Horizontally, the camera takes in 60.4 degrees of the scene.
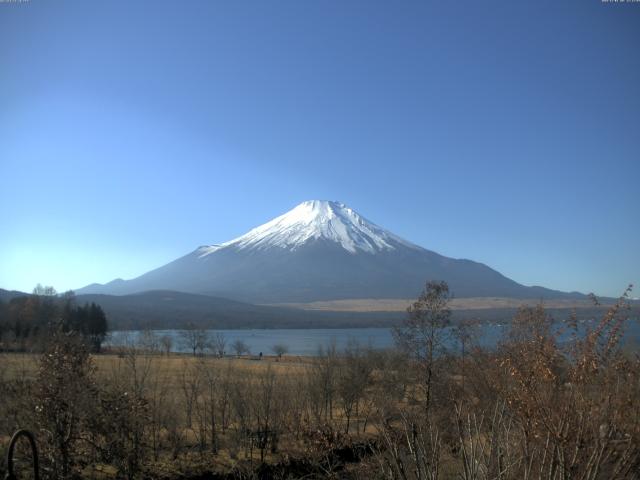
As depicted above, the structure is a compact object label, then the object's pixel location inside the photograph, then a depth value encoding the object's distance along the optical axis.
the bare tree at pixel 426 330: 21.23
